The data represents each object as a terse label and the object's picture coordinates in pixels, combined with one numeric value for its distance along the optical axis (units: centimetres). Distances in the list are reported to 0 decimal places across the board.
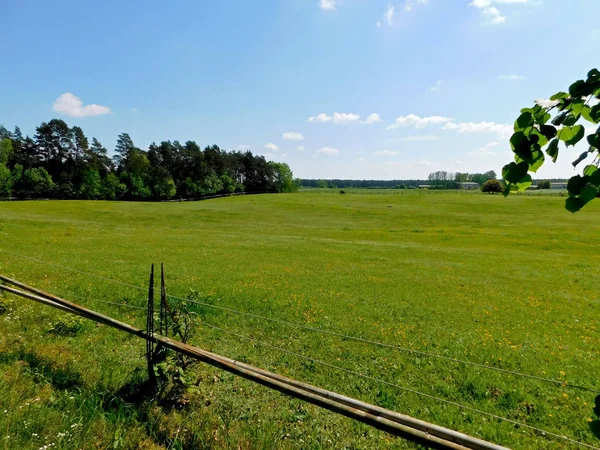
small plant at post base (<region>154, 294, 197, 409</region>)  523
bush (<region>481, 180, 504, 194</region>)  10531
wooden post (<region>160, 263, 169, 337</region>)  568
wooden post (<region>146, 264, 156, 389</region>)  534
